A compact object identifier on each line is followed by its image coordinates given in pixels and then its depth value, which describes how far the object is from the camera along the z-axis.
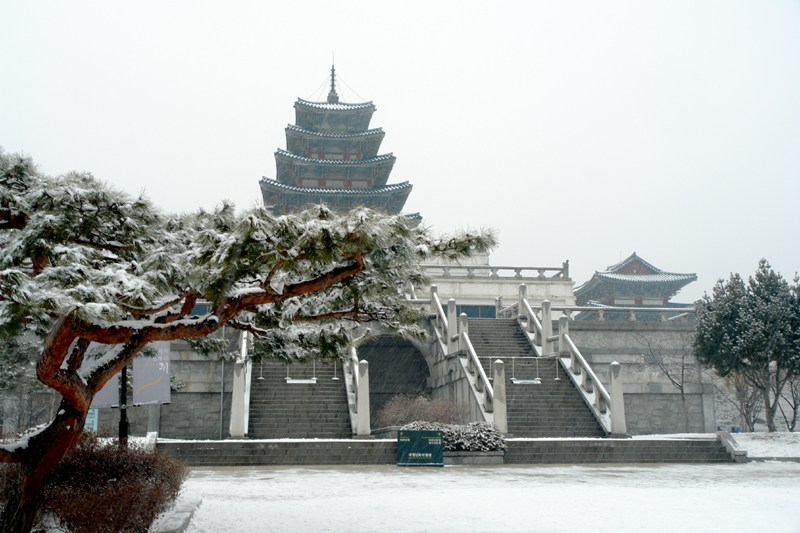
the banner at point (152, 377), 13.74
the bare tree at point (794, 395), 21.78
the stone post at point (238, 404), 16.61
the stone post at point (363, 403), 16.94
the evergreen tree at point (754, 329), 18.31
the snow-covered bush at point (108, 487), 5.79
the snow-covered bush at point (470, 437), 15.53
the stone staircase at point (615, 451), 15.84
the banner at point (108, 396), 12.23
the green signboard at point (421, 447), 14.81
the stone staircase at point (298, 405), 17.55
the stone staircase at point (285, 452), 14.88
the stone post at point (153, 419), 19.50
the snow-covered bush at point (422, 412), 17.69
